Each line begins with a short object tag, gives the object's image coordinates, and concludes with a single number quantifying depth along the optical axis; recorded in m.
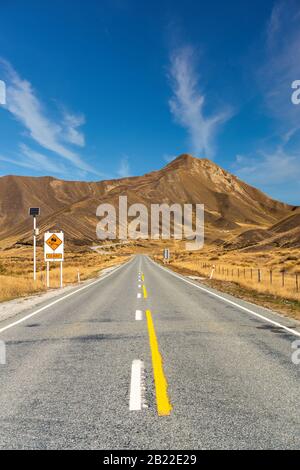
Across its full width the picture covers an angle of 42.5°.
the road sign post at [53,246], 23.36
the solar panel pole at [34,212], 23.11
